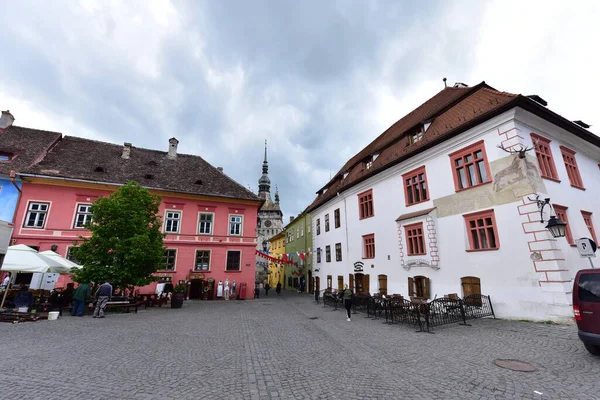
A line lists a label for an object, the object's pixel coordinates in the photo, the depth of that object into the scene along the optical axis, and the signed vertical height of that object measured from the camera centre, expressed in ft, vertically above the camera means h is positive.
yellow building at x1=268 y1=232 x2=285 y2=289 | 152.35 +7.92
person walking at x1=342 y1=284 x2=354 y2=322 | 42.01 -3.31
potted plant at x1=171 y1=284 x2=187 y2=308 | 56.39 -4.35
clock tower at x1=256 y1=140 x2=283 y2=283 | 253.85 +57.47
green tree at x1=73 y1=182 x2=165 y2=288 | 48.67 +6.11
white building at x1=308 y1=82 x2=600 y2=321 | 34.94 +11.51
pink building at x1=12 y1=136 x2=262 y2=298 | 67.31 +20.16
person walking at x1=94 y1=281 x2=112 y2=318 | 42.29 -2.89
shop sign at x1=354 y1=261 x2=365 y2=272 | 62.28 +2.52
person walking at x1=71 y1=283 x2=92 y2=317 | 43.09 -2.91
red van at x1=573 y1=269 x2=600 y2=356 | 18.86 -2.16
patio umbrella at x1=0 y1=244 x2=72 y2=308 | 37.68 +2.63
